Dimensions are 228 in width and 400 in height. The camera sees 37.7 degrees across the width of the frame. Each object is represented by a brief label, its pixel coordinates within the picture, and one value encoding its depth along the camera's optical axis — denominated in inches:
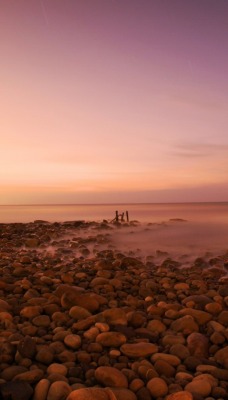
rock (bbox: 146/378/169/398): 135.6
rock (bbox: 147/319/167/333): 199.3
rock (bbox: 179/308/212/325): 210.7
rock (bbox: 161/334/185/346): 182.2
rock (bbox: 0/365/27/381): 141.4
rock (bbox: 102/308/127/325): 203.2
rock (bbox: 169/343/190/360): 168.6
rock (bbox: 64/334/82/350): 172.7
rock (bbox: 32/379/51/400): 130.0
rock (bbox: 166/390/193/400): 126.2
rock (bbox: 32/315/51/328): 200.1
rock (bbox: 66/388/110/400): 121.9
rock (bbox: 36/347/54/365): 156.3
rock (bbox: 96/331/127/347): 175.0
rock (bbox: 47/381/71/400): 127.8
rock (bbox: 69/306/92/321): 208.7
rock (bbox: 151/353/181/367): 160.1
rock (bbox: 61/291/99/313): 226.4
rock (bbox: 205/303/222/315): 226.2
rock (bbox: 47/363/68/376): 145.9
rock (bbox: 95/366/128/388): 139.9
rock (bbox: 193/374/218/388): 142.3
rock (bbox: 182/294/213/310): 239.1
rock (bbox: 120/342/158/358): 166.4
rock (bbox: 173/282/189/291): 287.1
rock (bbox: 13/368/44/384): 138.4
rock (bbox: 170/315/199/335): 197.0
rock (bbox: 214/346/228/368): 163.1
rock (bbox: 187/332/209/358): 174.4
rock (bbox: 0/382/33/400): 127.8
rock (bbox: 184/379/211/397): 136.6
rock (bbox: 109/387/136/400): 132.0
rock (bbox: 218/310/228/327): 210.2
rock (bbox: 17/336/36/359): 157.8
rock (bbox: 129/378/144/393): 138.3
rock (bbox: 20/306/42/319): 211.5
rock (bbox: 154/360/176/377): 152.5
